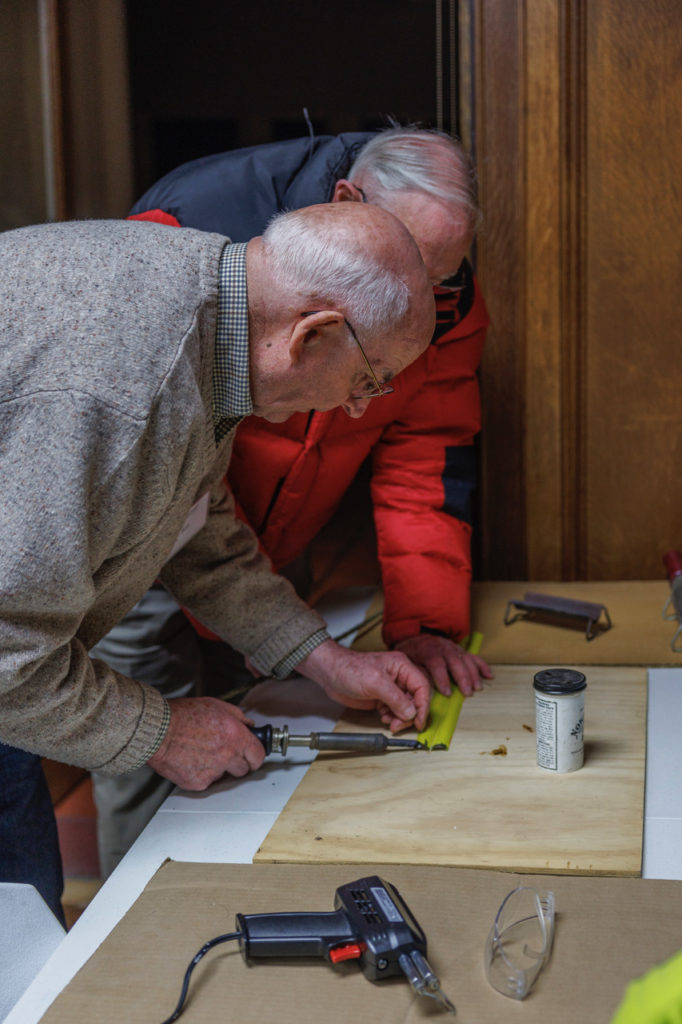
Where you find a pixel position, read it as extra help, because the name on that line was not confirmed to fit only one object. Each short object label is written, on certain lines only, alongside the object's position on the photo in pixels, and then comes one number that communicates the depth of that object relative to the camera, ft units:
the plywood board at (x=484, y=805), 3.17
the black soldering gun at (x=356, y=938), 2.55
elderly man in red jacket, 4.74
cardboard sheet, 2.45
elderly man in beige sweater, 2.95
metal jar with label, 3.64
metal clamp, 5.33
